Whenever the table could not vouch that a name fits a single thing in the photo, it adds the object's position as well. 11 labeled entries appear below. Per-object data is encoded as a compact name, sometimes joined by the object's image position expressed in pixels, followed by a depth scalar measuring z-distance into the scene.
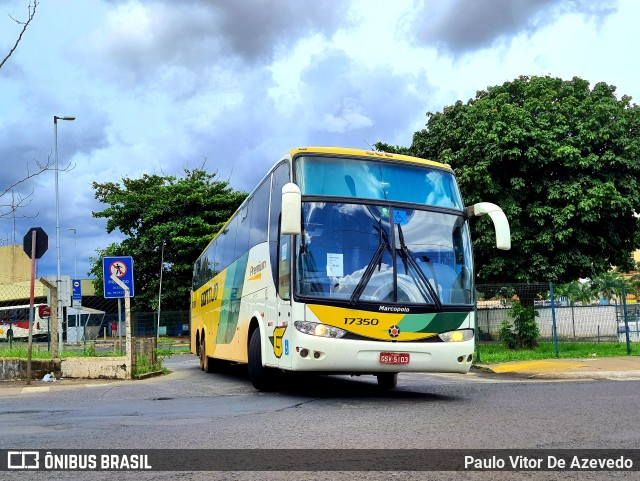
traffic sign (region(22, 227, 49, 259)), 14.01
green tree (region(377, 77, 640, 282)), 23.72
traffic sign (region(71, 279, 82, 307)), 24.88
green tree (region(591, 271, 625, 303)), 20.22
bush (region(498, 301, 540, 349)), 22.31
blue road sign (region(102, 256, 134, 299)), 18.05
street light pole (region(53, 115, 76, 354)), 16.48
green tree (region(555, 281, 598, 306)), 21.70
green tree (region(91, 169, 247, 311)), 42.91
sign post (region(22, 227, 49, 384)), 13.77
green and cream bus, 9.45
